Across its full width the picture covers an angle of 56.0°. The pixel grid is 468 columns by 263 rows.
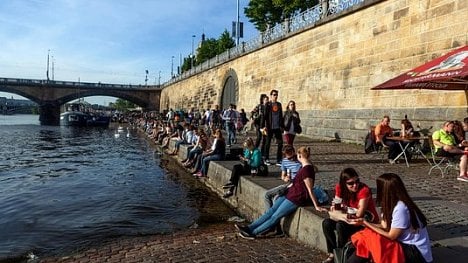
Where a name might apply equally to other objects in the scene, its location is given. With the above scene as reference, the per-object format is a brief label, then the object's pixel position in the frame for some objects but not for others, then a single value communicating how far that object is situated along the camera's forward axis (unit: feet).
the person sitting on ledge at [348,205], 14.84
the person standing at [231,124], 56.80
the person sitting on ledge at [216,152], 40.37
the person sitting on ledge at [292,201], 19.95
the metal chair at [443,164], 31.05
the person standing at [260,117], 35.77
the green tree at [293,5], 110.83
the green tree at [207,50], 201.46
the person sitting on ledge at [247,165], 29.81
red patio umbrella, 27.02
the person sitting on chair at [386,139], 36.73
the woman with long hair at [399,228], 12.19
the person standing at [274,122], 34.88
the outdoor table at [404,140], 34.83
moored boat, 184.03
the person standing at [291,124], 36.99
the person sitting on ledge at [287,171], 22.98
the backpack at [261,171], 29.78
